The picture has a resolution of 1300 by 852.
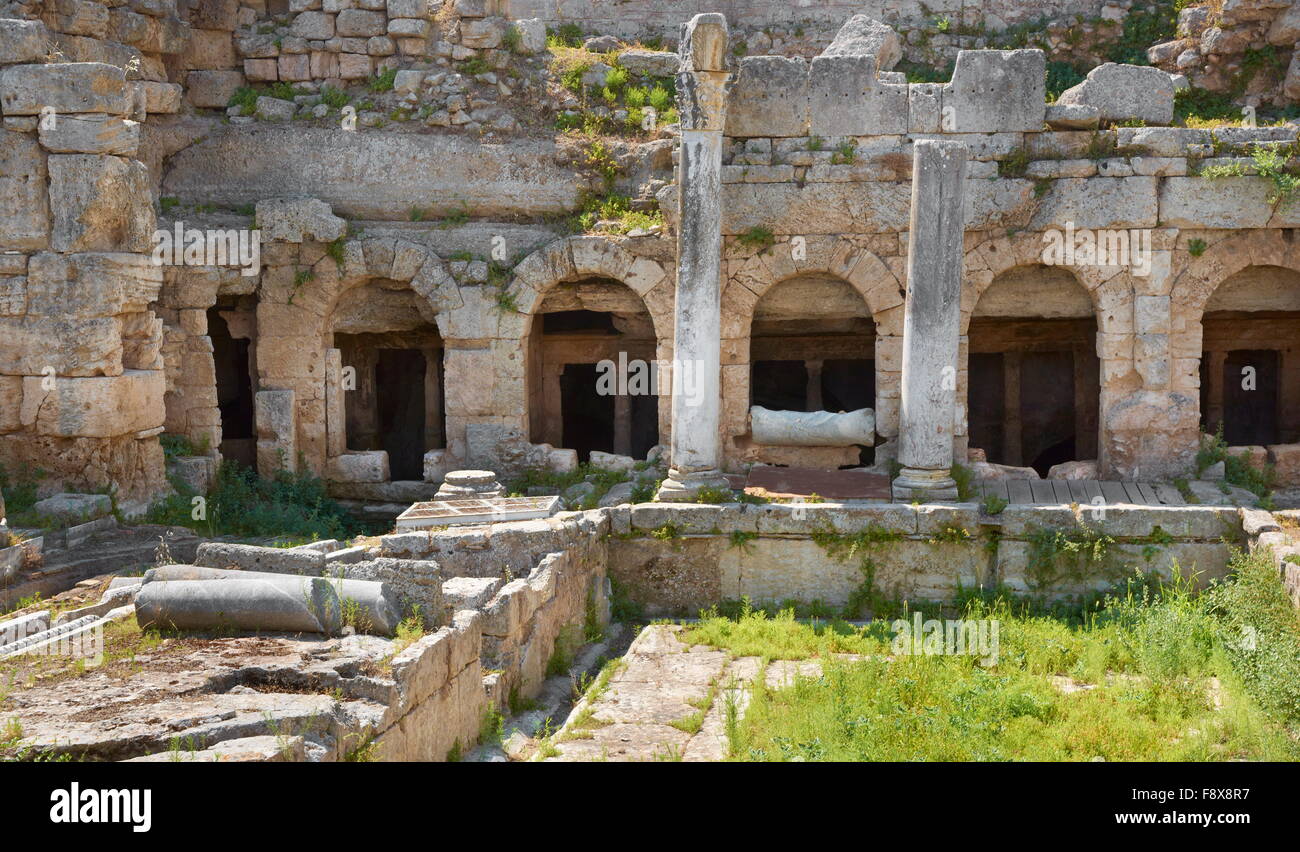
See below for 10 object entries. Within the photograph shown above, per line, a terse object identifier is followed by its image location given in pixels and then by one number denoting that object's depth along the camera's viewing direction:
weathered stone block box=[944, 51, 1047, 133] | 13.80
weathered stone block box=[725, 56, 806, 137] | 13.99
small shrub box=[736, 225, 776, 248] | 14.06
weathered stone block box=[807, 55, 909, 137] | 13.93
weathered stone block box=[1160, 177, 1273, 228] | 13.64
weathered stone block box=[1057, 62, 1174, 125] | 13.80
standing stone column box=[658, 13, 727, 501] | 12.23
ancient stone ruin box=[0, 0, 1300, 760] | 12.13
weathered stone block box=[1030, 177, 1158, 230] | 13.69
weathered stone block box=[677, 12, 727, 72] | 11.91
